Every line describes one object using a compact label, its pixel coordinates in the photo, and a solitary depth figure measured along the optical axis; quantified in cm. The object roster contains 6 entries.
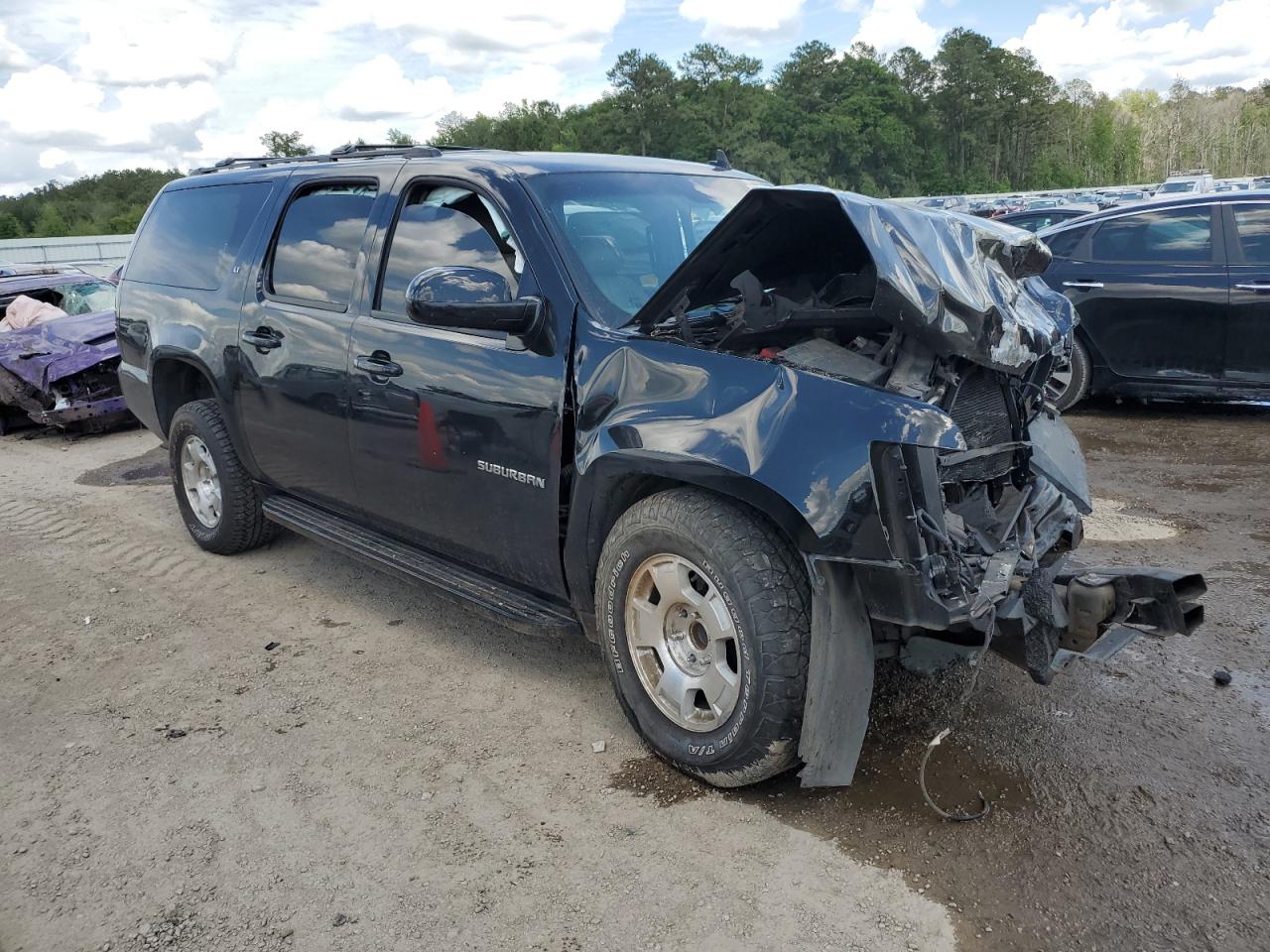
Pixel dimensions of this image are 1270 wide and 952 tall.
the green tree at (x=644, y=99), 8506
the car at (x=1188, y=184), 2516
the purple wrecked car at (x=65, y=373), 905
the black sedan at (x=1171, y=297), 708
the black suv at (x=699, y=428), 274
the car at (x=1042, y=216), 1317
